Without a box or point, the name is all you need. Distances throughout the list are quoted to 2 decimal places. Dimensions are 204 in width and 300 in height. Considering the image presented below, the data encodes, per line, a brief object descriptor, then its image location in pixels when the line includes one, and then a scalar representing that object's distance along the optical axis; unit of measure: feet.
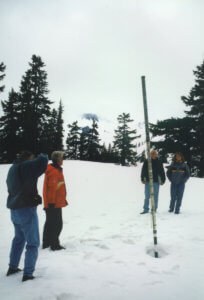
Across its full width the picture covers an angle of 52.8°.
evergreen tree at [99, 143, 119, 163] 193.87
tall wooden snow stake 14.85
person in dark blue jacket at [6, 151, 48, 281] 11.30
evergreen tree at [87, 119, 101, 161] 171.94
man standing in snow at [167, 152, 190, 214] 25.41
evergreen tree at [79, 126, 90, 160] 174.81
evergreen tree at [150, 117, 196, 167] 88.22
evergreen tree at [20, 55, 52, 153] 97.50
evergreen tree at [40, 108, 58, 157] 102.98
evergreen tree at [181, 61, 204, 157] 86.38
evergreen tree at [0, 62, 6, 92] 73.67
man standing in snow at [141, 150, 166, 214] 25.98
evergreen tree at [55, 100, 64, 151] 154.51
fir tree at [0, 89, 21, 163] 105.70
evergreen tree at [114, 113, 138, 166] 171.32
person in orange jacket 15.53
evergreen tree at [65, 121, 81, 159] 196.54
